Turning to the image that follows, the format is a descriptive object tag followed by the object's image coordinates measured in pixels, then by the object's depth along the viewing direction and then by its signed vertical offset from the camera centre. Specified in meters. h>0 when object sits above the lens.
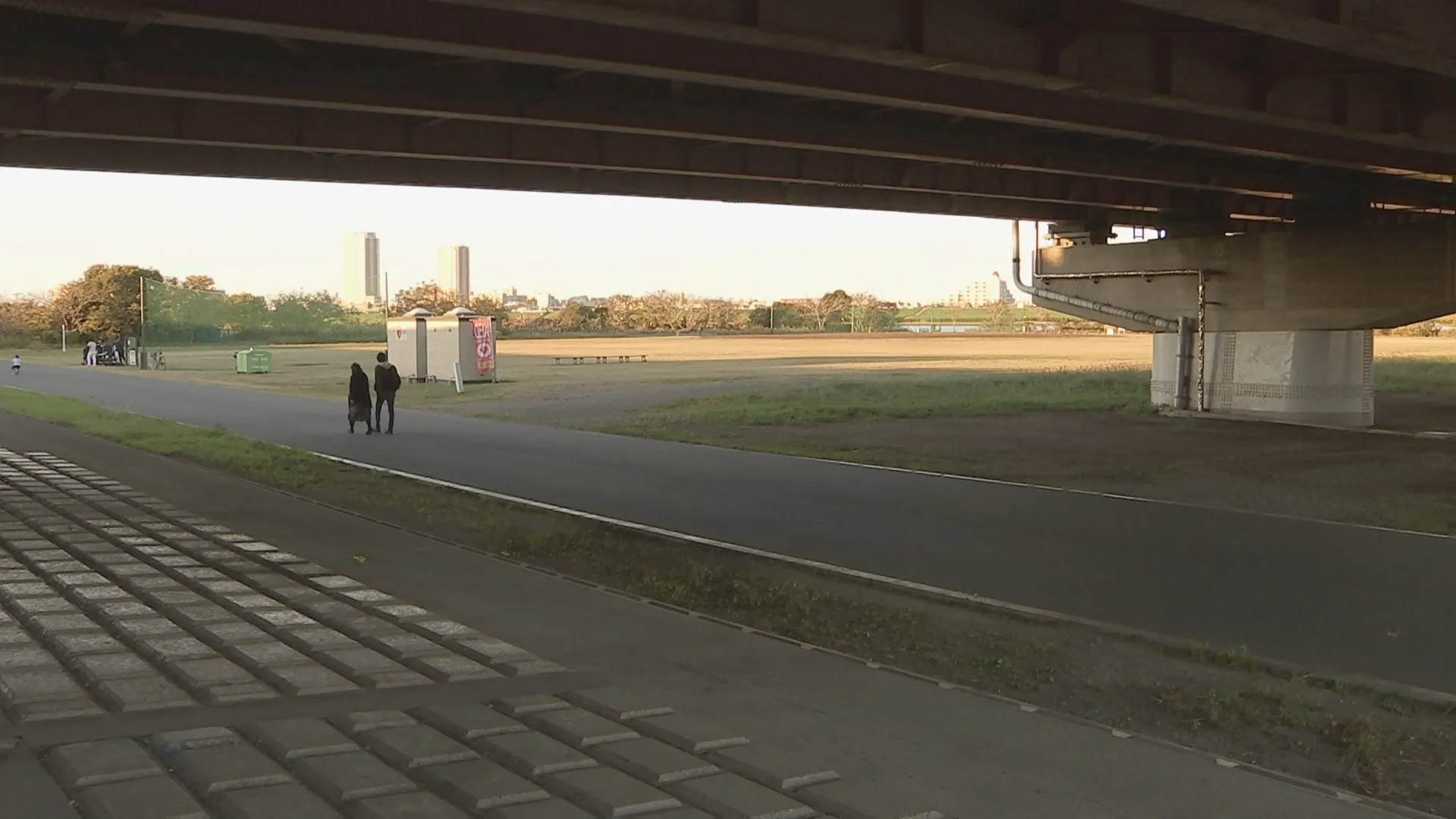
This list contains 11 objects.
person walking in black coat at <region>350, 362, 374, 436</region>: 25.16 -1.55
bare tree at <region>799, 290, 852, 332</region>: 153.88 +1.55
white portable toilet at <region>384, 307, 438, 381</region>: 45.75 -0.93
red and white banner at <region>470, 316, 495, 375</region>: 44.69 -0.80
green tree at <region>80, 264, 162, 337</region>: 111.56 +1.71
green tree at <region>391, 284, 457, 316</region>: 163.76 +2.61
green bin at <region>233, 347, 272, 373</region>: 56.59 -1.90
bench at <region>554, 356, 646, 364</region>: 67.25 -2.16
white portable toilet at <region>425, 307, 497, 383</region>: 44.19 -0.90
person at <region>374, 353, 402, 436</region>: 25.39 -1.34
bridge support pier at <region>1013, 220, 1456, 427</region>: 27.86 +0.46
